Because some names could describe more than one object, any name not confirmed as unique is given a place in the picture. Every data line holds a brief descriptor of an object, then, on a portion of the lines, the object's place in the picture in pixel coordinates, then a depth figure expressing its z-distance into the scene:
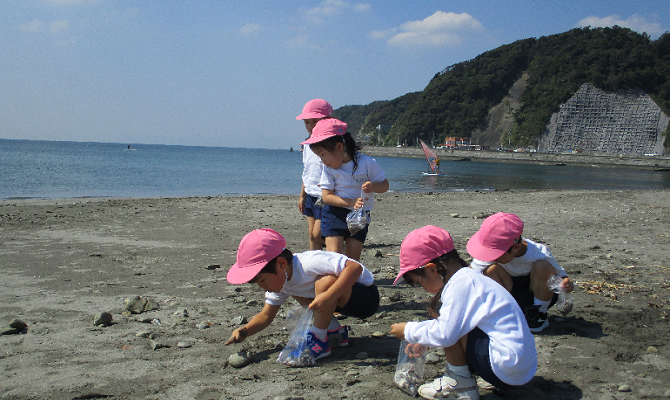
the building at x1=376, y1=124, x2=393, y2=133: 149.25
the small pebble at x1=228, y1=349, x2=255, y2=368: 2.80
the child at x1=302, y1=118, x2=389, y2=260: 3.71
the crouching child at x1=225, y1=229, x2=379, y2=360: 2.64
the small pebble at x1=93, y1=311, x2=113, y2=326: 3.52
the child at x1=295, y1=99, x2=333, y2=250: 4.11
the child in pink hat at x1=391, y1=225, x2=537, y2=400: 2.03
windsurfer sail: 33.31
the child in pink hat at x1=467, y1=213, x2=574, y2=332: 2.82
